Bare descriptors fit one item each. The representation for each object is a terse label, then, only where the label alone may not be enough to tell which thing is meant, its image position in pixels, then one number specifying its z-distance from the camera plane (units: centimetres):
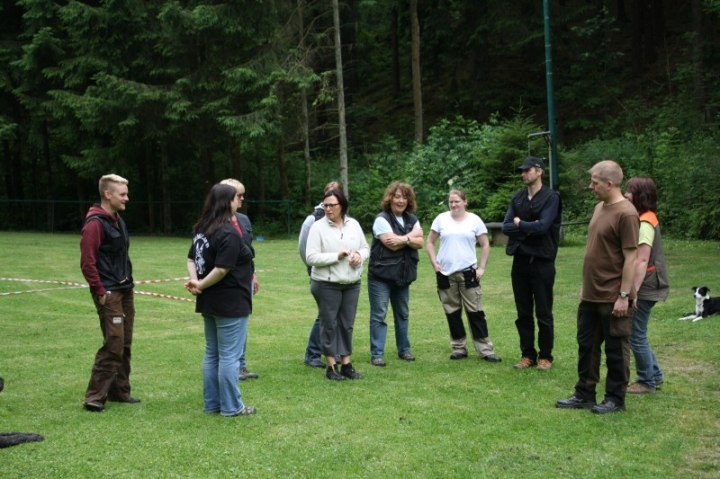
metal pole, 1942
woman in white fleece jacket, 759
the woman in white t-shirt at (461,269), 841
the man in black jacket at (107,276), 658
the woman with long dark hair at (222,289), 619
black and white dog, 1004
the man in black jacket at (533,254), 785
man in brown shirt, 609
